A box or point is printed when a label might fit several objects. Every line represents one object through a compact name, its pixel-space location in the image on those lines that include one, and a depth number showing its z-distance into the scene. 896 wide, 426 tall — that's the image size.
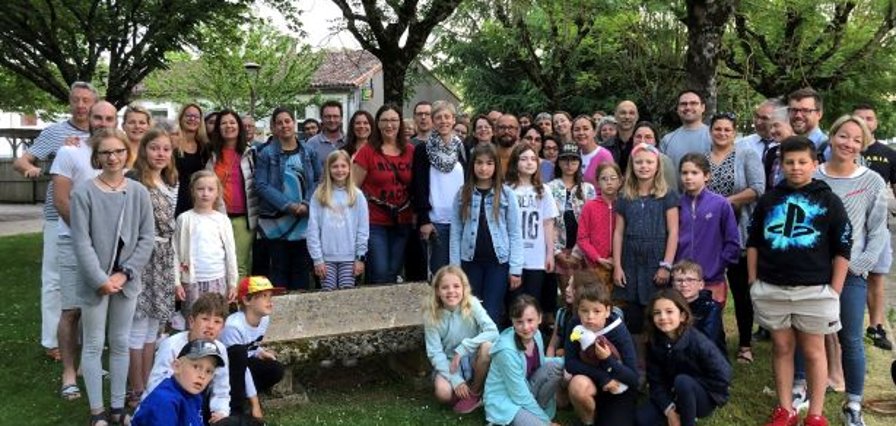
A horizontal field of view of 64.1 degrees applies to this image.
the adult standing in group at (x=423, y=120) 6.59
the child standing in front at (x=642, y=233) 5.07
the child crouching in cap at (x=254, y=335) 4.38
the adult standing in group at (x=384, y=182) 6.09
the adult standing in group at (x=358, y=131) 6.39
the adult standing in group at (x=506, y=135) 6.18
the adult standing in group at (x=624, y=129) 6.69
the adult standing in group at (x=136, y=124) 5.19
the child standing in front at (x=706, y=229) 5.12
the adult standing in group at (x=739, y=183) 5.50
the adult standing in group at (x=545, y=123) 7.53
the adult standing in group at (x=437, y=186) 6.02
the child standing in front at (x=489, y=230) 5.46
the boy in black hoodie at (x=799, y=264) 4.29
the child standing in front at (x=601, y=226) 5.43
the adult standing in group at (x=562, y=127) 7.52
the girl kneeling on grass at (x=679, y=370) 4.30
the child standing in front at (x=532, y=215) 5.61
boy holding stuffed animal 4.38
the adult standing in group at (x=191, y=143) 5.74
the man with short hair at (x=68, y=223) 4.43
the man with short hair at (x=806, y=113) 5.54
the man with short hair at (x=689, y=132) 6.05
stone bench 5.04
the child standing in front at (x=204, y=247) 4.87
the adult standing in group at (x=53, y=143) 5.24
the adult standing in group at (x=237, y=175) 5.97
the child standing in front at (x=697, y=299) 4.80
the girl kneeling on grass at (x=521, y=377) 4.55
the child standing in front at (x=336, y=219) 5.78
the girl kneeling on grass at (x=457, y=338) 4.84
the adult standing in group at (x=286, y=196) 6.08
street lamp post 23.67
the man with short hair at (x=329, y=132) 6.95
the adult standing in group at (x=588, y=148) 6.34
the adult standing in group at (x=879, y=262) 5.57
